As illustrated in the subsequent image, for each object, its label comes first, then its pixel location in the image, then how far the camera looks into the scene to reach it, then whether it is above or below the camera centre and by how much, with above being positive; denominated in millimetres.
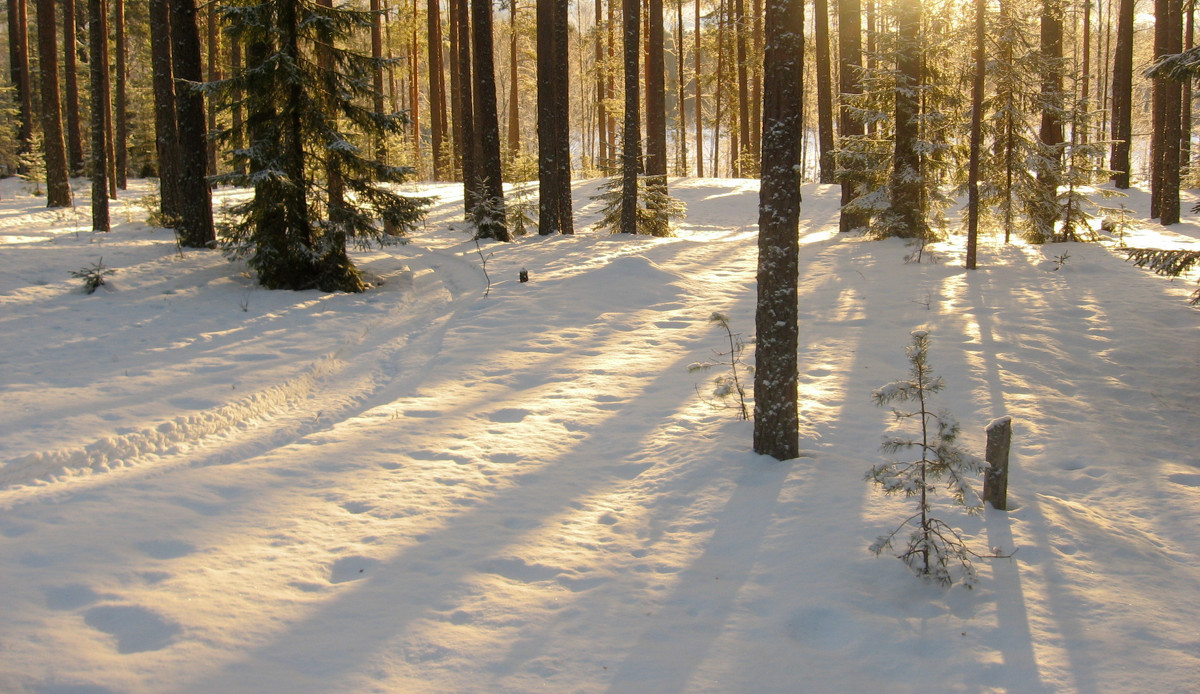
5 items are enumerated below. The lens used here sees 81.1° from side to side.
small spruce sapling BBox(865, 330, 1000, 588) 4746 -1648
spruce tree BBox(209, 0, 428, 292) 11047 +1960
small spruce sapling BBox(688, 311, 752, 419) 6961 -1302
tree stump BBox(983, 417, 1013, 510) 5531 -1678
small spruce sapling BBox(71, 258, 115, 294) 10508 +6
